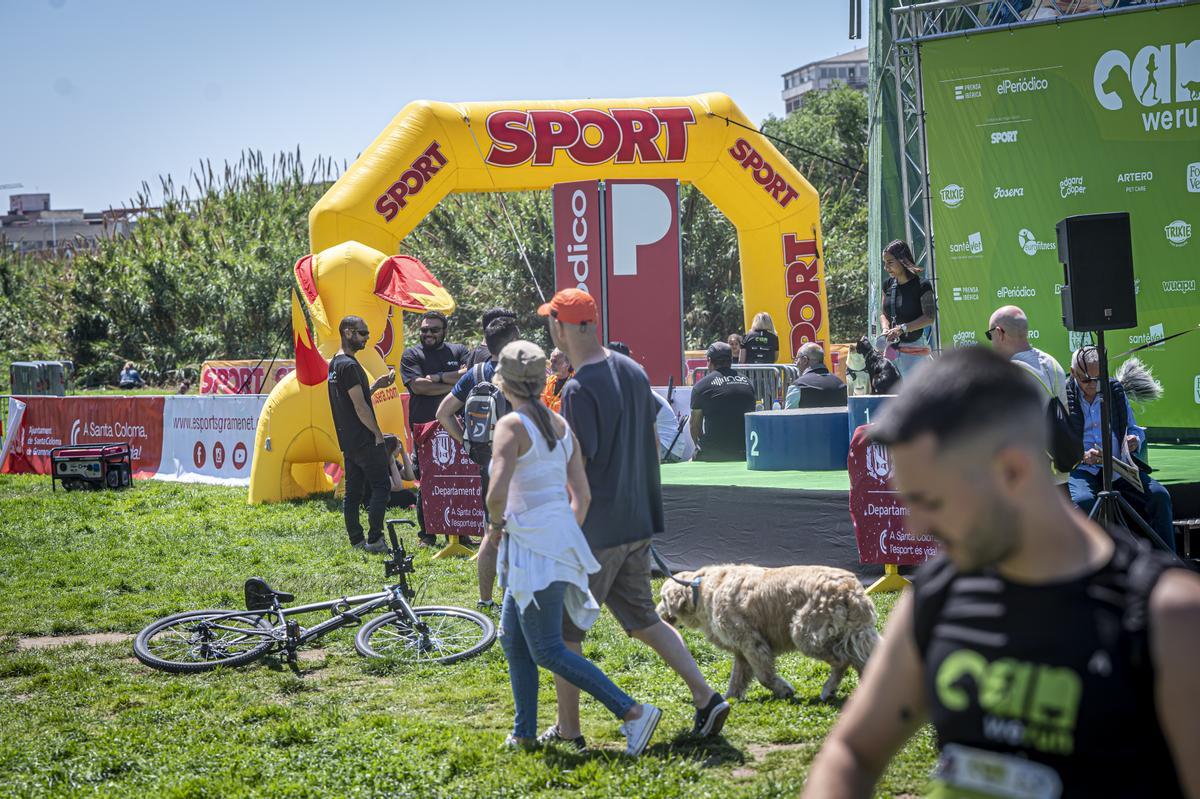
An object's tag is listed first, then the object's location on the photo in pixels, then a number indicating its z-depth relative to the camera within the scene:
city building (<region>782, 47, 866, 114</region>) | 164.62
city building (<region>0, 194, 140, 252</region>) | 116.12
